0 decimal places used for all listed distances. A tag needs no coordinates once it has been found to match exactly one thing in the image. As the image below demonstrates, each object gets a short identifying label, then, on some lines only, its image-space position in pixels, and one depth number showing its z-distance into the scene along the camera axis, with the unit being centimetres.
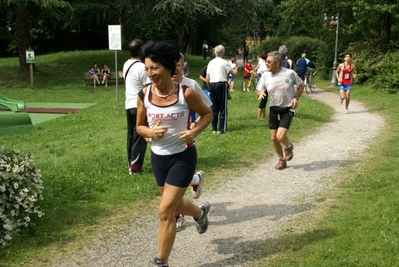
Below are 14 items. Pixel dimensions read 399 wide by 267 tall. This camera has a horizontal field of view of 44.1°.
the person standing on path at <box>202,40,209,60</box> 4134
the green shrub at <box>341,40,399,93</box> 2064
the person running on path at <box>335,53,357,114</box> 1447
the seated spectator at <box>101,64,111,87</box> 2539
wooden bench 2532
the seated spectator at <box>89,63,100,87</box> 2519
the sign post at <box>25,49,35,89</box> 2211
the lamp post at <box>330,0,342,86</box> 2369
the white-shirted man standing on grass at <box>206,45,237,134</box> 1078
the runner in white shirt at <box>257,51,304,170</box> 770
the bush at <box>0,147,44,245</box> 474
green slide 1641
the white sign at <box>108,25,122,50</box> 1775
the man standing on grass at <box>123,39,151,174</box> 688
